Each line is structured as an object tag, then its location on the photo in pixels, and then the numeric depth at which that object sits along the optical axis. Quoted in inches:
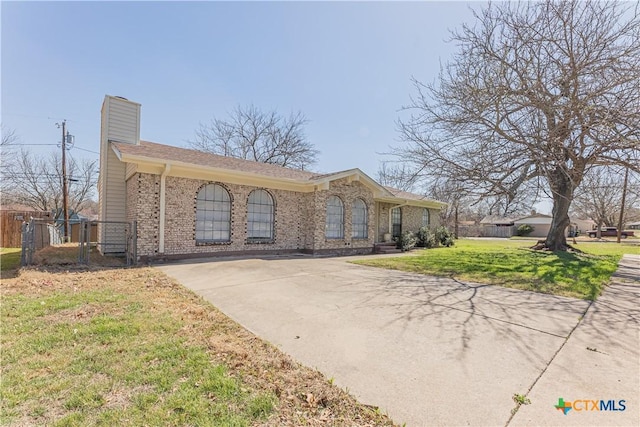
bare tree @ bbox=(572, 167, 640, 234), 452.1
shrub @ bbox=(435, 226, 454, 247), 780.6
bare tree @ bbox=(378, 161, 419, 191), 448.5
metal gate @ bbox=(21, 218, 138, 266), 316.5
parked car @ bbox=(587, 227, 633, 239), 1538.3
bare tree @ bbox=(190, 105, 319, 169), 1114.7
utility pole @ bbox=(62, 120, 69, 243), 716.7
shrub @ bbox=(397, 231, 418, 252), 635.5
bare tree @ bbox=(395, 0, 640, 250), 298.4
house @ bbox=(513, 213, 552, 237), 1744.6
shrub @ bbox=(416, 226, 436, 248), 725.3
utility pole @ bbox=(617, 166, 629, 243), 406.8
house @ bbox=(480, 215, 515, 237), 1715.1
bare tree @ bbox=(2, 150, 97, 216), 1065.5
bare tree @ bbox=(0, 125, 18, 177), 816.3
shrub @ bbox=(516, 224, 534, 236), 1736.0
